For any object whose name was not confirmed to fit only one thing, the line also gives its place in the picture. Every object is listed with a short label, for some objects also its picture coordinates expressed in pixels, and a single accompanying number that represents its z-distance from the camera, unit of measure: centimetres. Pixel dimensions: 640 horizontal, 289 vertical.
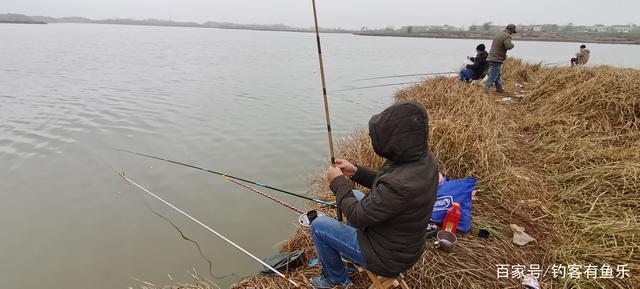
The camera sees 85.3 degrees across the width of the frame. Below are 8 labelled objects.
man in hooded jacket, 205
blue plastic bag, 376
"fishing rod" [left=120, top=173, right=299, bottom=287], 311
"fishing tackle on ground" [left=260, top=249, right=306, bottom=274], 357
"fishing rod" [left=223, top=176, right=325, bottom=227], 326
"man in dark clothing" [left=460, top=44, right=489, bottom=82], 1083
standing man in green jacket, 999
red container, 368
